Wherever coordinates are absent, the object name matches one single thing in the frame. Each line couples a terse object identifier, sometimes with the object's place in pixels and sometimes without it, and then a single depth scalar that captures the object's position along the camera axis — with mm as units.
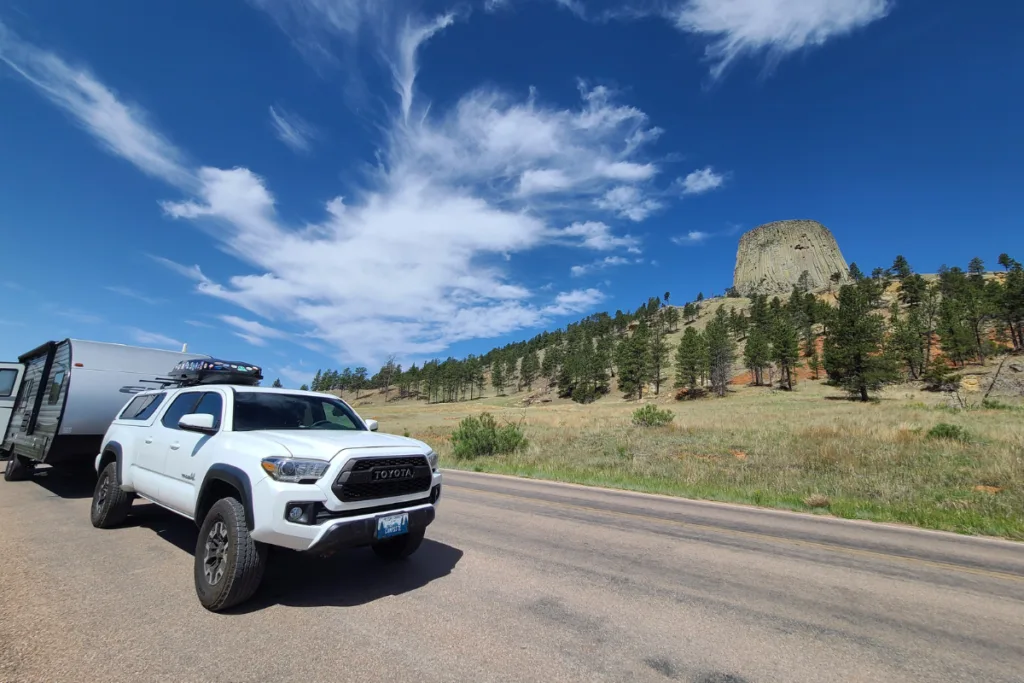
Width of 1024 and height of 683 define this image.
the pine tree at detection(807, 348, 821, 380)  78125
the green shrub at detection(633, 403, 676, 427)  29122
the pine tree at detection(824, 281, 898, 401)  49031
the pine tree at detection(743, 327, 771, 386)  73000
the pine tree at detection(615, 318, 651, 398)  80312
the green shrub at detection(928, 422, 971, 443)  17438
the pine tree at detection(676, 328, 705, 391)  75188
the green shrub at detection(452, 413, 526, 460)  20875
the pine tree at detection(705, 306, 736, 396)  74688
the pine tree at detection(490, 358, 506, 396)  122500
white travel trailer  8789
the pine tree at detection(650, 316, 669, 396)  85750
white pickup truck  4055
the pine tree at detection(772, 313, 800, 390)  68062
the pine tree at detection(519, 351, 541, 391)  123562
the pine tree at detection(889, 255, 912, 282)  119875
